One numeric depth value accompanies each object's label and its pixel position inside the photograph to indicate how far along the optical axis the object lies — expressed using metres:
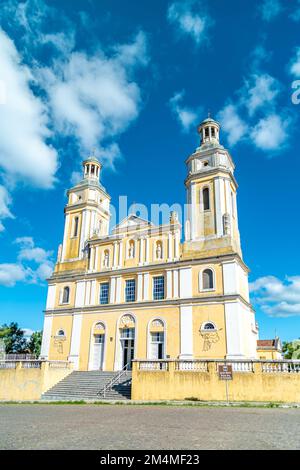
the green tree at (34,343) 43.42
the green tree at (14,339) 41.06
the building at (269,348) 40.44
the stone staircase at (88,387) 19.41
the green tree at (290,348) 44.17
